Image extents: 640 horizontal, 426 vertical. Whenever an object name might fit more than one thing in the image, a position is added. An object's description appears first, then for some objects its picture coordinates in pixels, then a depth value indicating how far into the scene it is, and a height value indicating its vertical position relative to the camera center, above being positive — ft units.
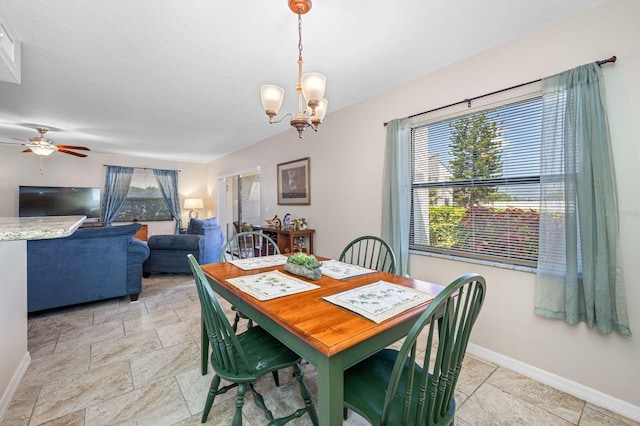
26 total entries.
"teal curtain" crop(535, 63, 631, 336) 5.13 -0.01
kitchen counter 4.69 -1.79
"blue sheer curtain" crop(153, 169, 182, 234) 22.08 +2.19
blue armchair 13.98 -1.84
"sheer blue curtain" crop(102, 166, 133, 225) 19.90 +2.00
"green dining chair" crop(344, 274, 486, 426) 2.73 -1.97
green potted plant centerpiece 5.19 -1.03
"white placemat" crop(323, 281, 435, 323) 3.58 -1.28
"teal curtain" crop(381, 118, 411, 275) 8.38 +0.63
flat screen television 17.05 +1.13
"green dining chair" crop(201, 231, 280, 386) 5.82 -2.83
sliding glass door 18.56 +1.05
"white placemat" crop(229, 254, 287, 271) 6.16 -1.13
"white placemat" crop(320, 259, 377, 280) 5.45 -1.21
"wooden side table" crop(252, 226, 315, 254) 11.92 -1.14
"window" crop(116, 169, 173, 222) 20.97 +1.26
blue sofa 9.13 -1.78
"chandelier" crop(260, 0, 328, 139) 4.88 +2.27
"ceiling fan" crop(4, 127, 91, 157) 12.78 +3.43
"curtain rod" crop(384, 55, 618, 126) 5.20 +2.95
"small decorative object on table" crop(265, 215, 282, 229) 13.26 -0.40
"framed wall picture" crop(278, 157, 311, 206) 12.71 +1.57
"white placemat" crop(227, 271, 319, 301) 4.34 -1.23
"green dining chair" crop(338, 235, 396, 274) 9.12 -1.51
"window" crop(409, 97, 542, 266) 6.34 +0.74
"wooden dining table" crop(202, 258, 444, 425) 2.92 -1.36
